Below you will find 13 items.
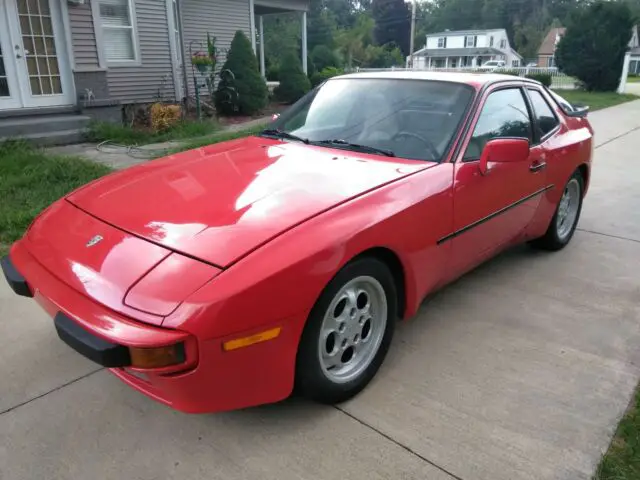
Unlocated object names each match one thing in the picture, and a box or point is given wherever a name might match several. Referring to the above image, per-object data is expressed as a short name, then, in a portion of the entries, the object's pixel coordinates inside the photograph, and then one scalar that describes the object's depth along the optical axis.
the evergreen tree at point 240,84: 11.91
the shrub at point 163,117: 9.81
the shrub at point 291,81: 14.44
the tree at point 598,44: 22.53
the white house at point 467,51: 68.81
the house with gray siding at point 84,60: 8.75
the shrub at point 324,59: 24.83
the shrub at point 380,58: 46.12
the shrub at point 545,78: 23.05
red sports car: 1.92
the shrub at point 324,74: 18.06
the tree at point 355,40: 43.50
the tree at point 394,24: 74.88
